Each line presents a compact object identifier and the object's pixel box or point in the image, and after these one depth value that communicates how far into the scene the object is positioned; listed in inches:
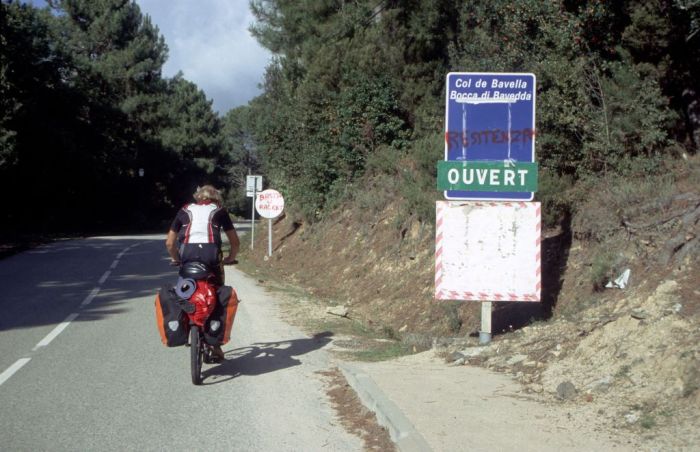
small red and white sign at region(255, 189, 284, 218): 956.0
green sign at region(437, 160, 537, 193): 366.3
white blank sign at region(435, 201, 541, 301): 361.1
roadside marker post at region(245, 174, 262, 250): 1087.0
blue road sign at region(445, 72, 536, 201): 373.1
